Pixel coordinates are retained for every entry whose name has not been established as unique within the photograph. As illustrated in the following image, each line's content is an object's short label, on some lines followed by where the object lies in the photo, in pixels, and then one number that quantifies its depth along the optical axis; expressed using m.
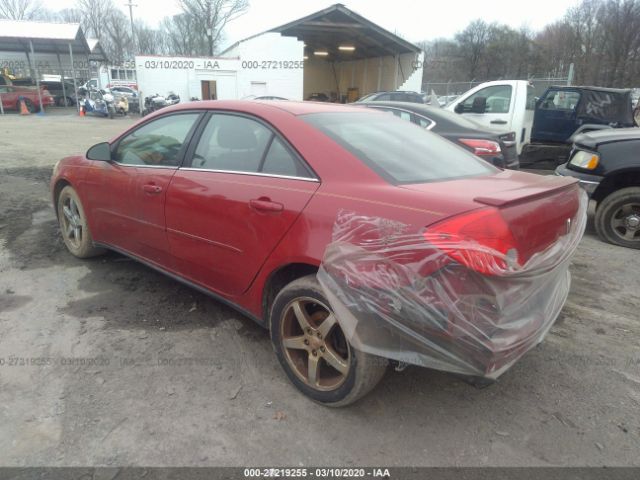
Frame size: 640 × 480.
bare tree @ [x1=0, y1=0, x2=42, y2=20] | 57.88
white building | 25.72
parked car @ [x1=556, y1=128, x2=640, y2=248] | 5.11
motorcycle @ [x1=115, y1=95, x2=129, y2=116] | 27.08
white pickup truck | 9.28
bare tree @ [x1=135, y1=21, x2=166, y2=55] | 67.12
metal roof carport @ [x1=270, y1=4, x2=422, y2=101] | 24.17
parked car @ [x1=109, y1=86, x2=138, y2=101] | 30.46
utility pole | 41.55
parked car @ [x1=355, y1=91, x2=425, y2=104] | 13.95
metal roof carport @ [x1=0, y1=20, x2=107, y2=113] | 25.69
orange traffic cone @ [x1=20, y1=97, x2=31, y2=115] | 25.46
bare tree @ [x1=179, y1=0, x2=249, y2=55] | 48.91
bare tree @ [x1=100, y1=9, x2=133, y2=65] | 61.88
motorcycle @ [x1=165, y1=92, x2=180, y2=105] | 25.50
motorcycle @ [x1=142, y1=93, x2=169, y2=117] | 25.05
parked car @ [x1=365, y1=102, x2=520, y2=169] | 5.97
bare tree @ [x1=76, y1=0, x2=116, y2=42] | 61.09
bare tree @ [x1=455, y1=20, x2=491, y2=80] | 50.66
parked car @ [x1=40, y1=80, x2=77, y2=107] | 31.64
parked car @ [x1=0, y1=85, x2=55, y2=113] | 25.83
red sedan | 1.98
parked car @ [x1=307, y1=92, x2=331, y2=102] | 28.73
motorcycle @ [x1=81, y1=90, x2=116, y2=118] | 25.34
